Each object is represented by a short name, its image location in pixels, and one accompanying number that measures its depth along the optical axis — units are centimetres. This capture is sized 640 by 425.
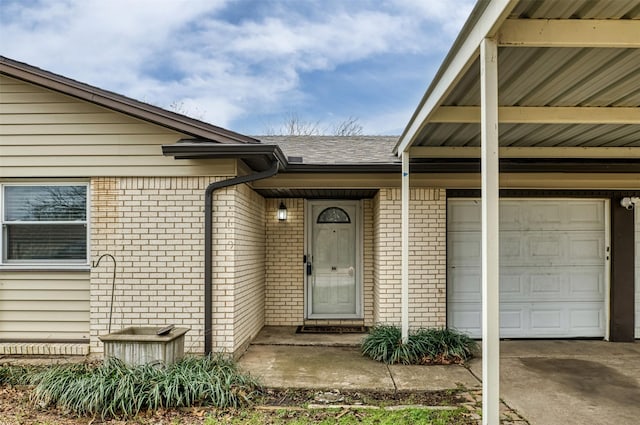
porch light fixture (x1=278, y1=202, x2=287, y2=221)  742
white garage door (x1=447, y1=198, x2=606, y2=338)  658
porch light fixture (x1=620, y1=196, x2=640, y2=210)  644
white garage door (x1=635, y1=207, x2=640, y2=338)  655
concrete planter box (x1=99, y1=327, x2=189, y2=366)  427
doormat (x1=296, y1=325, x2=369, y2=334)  694
